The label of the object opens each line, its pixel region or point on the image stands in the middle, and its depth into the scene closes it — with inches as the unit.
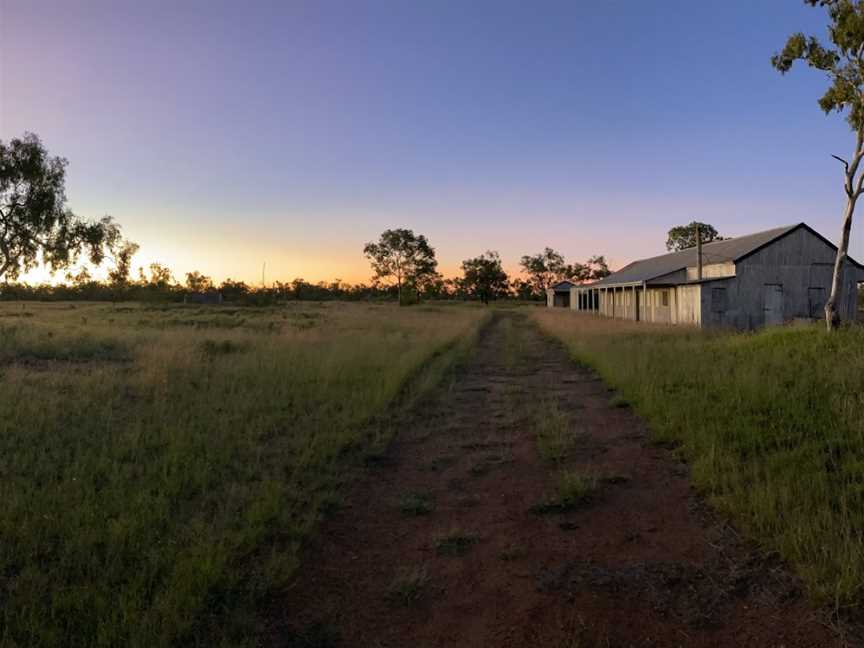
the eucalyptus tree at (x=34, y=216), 770.2
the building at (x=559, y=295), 2938.0
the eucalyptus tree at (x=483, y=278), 3816.4
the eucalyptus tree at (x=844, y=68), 575.8
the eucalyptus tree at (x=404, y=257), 3267.7
